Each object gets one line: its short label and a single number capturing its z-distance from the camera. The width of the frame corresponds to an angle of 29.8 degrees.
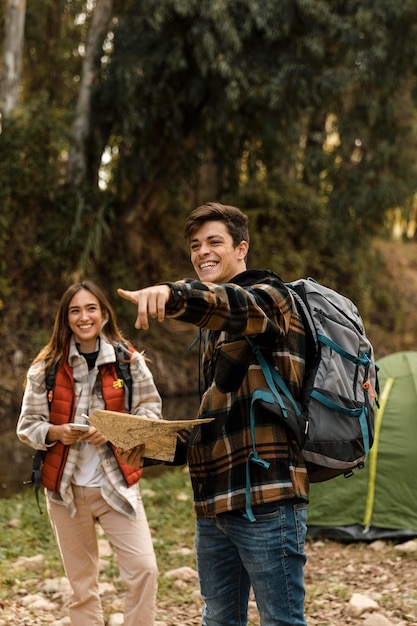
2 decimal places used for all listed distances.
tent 6.16
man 2.51
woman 3.81
